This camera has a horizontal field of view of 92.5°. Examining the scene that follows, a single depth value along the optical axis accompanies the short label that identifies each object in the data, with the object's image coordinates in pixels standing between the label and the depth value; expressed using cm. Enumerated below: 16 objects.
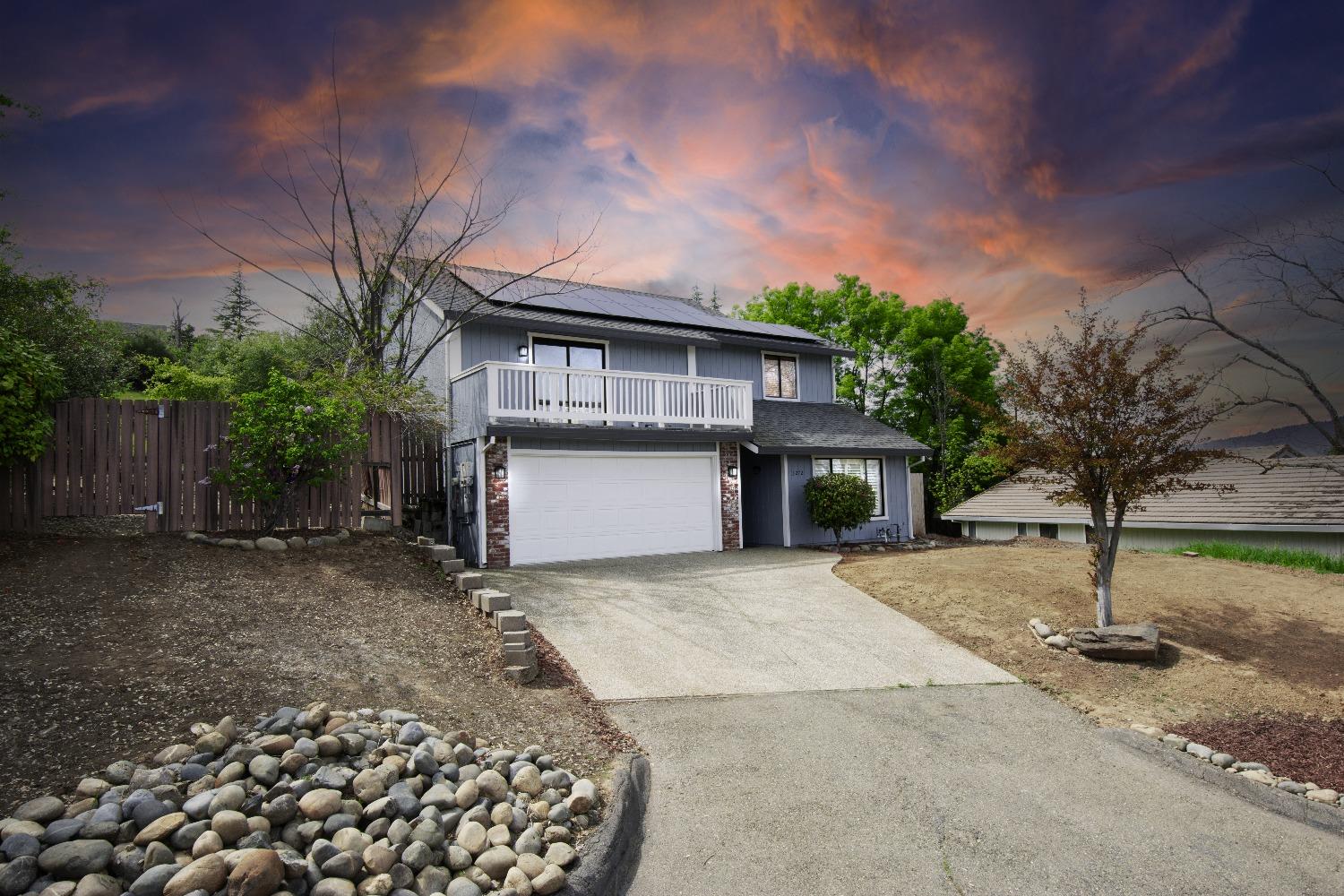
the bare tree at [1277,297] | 1459
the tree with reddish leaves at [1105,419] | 796
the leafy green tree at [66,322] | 1259
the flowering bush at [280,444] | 816
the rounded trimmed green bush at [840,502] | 1517
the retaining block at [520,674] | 562
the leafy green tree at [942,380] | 2592
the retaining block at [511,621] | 589
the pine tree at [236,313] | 3859
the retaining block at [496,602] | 671
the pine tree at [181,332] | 3288
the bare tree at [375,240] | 1357
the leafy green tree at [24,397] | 695
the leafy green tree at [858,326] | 2820
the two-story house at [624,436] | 1207
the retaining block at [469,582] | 748
